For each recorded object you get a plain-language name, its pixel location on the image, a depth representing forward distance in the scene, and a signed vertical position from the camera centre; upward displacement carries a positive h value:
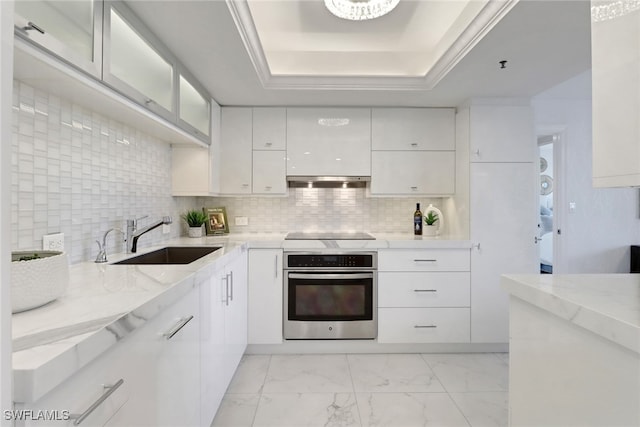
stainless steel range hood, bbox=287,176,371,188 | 2.91 +0.32
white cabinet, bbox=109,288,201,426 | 0.89 -0.51
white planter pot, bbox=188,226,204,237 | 2.76 -0.15
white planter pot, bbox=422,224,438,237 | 2.90 -0.13
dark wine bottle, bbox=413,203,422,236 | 2.97 -0.07
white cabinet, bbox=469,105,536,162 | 2.65 +0.69
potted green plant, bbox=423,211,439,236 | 2.91 -0.10
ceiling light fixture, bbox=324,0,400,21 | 1.84 +1.22
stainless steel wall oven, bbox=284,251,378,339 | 2.58 -0.66
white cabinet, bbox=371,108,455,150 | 2.89 +0.79
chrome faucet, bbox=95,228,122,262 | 1.58 -0.19
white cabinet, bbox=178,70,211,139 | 2.09 +0.78
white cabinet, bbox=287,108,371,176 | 2.88 +0.71
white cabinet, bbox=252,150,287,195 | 2.88 +0.40
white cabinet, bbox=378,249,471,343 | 2.61 -0.70
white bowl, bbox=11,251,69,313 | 0.78 -0.18
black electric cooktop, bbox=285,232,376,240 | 2.71 -0.19
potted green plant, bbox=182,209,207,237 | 2.76 -0.07
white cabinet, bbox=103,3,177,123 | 1.34 +0.74
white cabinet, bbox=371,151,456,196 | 2.89 +0.39
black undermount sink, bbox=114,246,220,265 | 2.20 -0.27
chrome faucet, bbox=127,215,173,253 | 1.86 -0.10
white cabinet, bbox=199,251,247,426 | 1.51 -0.67
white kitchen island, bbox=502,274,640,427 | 0.76 -0.38
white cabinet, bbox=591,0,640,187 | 0.85 +0.33
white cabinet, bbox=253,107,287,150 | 2.88 +0.81
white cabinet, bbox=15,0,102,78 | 0.94 +0.62
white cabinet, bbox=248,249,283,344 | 2.58 -0.66
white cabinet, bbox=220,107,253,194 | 2.88 +0.59
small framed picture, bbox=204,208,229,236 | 2.98 -0.06
